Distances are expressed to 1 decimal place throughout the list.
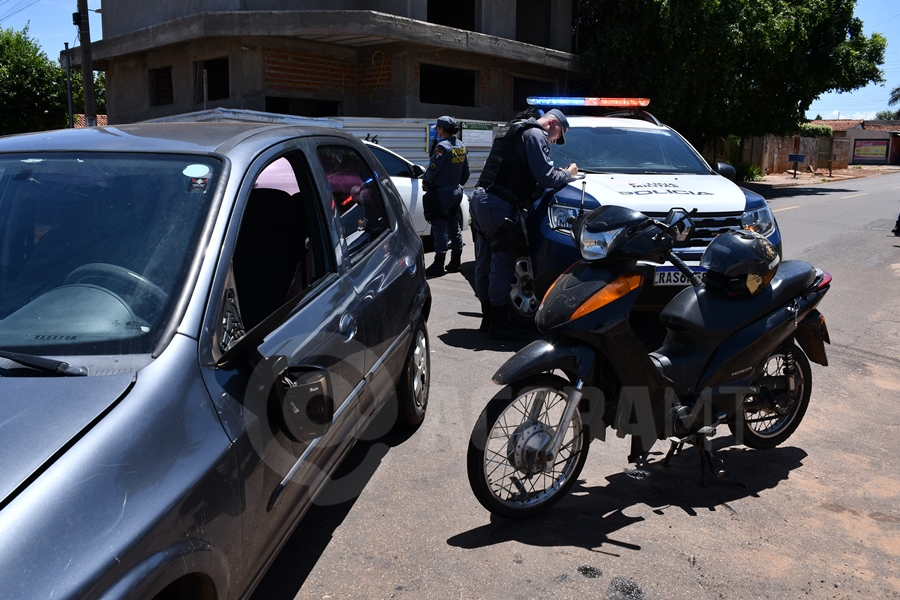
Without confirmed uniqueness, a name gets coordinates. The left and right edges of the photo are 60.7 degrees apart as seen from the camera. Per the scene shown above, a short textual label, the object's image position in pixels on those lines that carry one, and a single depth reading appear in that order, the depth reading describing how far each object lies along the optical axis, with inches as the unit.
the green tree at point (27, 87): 1142.3
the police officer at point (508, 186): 227.6
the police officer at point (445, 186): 339.0
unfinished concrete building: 636.7
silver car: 65.6
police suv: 227.6
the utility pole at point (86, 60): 685.3
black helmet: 141.6
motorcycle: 130.3
